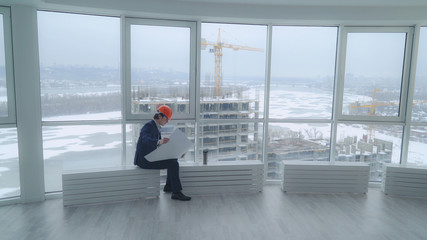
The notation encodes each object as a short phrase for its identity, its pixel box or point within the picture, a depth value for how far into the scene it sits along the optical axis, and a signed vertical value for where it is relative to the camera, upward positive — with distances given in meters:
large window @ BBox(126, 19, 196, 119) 4.57 +0.30
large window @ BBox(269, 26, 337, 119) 4.96 +0.31
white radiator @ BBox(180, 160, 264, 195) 4.54 -1.38
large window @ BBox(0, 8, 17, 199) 3.96 -0.53
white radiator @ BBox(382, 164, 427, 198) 4.66 -1.39
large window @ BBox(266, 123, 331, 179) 5.15 -0.93
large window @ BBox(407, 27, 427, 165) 4.85 -0.34
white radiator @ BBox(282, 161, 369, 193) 4.76 -1.39
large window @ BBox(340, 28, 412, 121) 4.92 +0.30
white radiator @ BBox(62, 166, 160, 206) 4.06 -1.39
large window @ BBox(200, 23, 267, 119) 4.86 +0.32
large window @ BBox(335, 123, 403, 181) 5.10 -0.92
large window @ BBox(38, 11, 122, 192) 4.23 -0.10
